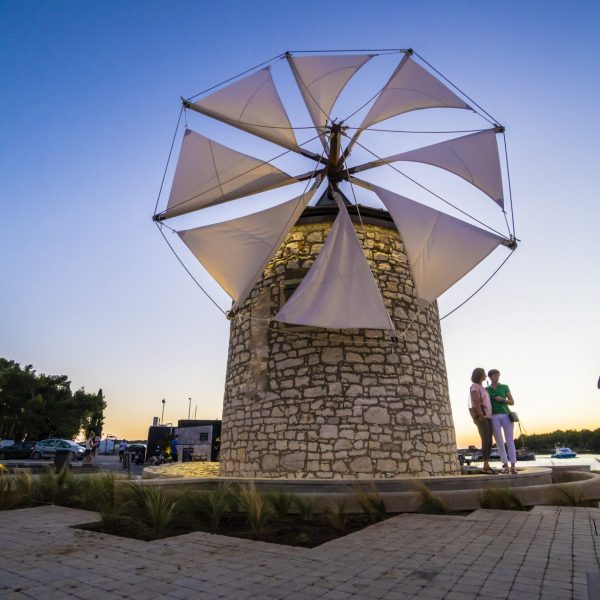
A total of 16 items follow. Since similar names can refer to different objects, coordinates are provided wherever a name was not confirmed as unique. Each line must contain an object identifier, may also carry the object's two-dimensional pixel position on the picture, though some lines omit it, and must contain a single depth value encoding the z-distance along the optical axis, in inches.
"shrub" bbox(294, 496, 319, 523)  212.1
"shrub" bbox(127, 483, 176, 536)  188.2
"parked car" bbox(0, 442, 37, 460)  983.0
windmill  325.7
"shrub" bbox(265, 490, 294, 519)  212.4
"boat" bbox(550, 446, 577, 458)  2377.2
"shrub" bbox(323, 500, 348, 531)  195.8
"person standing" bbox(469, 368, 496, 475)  286.5
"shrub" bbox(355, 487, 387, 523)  218.8
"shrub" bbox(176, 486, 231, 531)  203.8
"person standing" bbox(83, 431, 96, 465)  700.0
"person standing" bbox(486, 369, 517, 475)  288.0
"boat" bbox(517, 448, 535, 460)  1620.9
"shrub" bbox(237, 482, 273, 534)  185.9
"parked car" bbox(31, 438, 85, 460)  1018.1
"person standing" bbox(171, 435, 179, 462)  850.5
